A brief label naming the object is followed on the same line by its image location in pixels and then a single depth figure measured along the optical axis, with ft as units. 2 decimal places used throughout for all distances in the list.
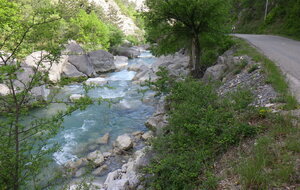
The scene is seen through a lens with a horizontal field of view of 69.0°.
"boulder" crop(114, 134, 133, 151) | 37.50
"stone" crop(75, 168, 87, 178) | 31.65
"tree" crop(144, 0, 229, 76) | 41.81
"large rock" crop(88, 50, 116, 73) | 100.32
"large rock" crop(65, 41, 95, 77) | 90.22
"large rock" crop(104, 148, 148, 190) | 23.53
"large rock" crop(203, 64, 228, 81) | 43.80
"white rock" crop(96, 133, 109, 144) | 40.55
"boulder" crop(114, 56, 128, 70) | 116.24
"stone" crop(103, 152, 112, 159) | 36.27
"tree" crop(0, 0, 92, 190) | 13.39
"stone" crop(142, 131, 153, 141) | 40.69
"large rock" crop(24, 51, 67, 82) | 64.43
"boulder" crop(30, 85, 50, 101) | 51.88
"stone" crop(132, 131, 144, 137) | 42.75
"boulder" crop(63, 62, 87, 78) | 83.66
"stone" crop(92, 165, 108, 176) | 32.58
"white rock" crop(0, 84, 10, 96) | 49.04
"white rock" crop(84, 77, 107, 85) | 79.36
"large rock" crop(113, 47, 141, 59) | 148.77
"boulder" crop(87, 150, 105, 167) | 34.22
